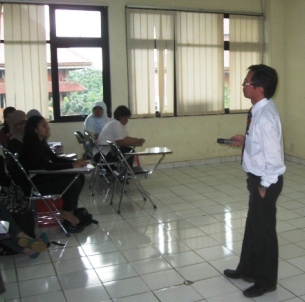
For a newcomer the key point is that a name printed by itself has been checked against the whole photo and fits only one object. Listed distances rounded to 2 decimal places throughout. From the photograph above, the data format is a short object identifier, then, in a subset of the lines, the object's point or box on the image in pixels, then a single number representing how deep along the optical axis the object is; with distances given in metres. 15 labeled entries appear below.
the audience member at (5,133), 4.70
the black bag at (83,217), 3.95
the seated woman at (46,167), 3.64
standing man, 2.40
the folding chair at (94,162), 4.94
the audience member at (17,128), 4.01
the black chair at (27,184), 3.62
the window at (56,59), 5.68
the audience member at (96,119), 5.82
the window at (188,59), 6.28
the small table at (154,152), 4.40
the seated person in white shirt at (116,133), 5.02
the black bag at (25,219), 3.34
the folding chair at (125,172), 4.39
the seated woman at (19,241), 3.03
